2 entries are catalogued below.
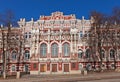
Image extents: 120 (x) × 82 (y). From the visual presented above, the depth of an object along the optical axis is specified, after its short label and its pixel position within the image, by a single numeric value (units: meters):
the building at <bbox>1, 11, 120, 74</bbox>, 28.41
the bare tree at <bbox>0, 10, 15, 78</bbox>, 21.90
